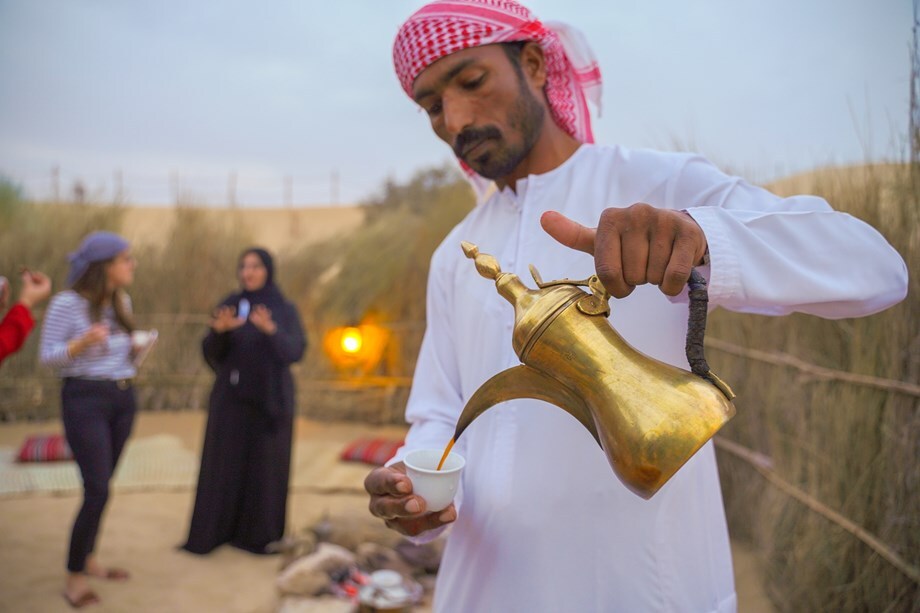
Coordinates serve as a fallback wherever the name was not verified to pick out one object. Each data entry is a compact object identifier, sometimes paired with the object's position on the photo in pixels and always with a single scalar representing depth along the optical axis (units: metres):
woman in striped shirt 3.62
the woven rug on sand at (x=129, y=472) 5.65
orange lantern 8.00
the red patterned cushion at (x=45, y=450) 6.12
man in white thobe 1.06
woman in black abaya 4.37
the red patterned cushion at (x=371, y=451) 6.40
